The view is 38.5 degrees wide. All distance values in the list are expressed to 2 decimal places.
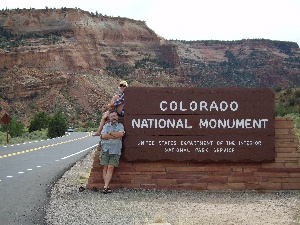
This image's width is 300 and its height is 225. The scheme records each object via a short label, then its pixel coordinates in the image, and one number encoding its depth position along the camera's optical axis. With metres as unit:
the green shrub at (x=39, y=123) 48.20
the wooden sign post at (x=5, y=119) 27.13
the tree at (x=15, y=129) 40.49
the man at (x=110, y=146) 8.24
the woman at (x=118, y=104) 8.62
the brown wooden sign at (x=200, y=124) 8.42
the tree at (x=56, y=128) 39.26
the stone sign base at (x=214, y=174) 8.37
